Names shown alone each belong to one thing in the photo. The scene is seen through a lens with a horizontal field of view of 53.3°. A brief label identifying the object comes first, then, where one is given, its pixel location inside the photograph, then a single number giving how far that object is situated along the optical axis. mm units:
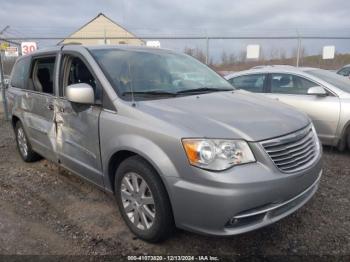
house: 33688
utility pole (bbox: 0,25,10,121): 9840
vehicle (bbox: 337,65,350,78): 12453
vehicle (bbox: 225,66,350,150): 5559
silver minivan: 2613
